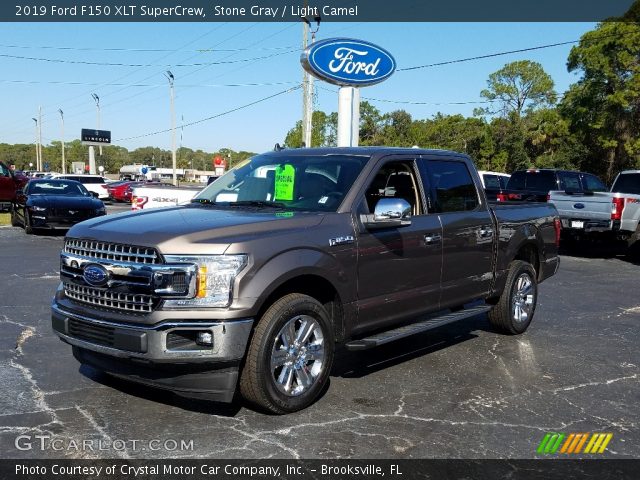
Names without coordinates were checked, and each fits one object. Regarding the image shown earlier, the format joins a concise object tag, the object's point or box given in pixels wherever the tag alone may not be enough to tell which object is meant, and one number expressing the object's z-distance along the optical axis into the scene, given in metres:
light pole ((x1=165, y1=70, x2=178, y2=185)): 48.92
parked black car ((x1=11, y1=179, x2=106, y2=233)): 15.78
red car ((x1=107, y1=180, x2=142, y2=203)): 36.34
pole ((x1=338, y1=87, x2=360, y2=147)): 14.85
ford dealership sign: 13.98
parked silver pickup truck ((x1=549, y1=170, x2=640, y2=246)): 13.26
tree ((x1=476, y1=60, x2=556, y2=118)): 68.00
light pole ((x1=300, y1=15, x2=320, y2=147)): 26.88
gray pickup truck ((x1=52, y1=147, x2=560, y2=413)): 3.91
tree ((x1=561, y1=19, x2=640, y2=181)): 36.53
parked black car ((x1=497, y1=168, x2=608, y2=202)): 16.31
